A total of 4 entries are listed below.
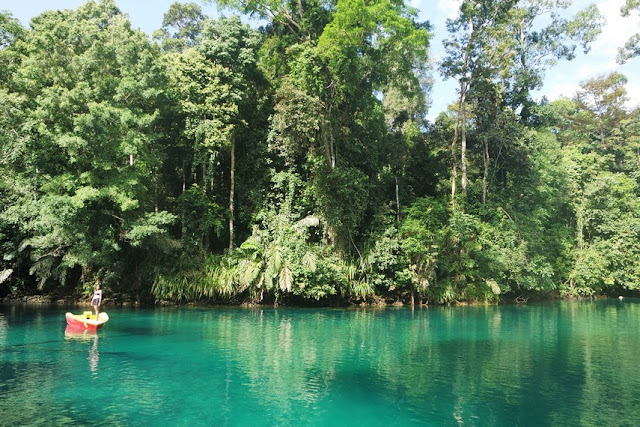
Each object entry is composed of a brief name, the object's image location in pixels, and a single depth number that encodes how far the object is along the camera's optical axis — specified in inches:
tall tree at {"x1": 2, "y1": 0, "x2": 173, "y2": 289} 773.3
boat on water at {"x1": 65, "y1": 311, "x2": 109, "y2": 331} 592.4
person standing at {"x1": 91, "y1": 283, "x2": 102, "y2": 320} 648.4
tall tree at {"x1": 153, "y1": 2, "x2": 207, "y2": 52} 1790.2
